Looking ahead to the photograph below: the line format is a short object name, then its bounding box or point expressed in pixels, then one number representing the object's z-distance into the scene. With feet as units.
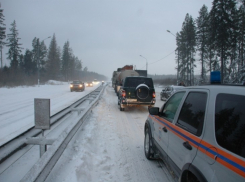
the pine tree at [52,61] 247.09
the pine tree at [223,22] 95.35
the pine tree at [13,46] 197.50
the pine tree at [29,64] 224.12
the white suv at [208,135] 5.40
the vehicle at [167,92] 54.77
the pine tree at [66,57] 286.87
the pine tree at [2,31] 153.83
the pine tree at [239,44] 63.50
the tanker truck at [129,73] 78.38
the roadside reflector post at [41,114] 14.19
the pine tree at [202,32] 133.33
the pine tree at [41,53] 239.79
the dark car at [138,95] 35.65
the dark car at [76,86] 95.14
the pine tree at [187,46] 143.74
